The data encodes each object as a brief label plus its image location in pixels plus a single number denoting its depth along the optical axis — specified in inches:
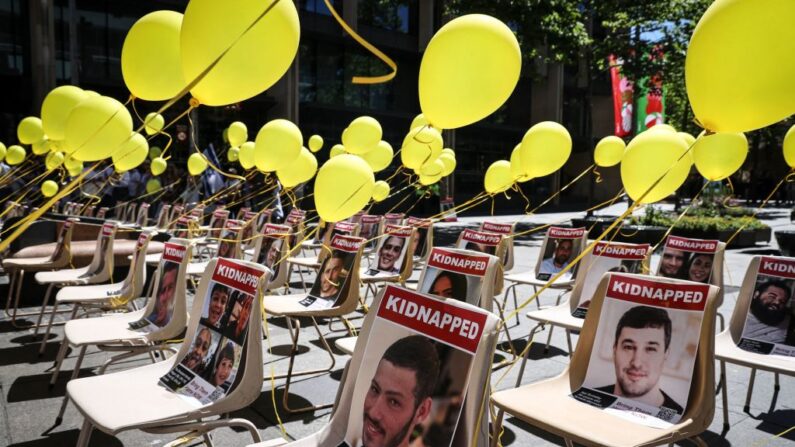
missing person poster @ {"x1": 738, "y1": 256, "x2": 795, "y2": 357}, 120.0
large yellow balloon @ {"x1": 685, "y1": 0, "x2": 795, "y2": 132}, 75.7
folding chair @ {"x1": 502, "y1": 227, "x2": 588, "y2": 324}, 200.7
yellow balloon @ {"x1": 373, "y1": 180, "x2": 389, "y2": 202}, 286.8
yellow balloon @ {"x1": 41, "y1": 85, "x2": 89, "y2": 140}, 204.8
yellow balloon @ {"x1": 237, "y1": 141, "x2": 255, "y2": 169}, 260.1
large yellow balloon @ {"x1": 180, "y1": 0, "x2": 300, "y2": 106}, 93.9
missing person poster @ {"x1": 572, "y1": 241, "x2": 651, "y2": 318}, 152.9
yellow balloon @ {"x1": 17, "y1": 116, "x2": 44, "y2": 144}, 331.0
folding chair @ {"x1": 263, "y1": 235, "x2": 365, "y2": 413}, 153.3
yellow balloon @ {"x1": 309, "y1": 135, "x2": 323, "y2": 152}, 370.9
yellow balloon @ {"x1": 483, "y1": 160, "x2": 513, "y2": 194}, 262.5
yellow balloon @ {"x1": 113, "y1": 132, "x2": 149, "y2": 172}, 221.1
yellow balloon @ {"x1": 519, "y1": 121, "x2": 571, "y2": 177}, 174.7
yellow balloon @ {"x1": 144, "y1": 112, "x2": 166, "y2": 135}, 276.2
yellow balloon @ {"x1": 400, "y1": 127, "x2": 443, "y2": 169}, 216.8
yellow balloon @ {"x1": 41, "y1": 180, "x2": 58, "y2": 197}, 375.9
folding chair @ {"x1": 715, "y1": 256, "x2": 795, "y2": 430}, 117.8
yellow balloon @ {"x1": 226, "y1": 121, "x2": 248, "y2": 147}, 312.0
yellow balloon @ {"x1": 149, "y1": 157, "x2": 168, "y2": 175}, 414.3
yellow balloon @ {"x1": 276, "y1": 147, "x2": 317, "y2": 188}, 221.6
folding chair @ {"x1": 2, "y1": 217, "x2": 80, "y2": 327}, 223.6
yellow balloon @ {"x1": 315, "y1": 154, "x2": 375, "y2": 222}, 145.6
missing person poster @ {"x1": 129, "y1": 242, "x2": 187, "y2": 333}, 134.9
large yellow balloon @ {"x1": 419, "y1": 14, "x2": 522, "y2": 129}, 104.6
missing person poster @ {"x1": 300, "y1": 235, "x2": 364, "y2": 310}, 165.9
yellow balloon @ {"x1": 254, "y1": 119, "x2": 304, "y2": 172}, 187.2
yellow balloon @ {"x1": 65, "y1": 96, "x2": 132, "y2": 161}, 151.2
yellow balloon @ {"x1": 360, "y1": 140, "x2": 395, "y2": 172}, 258.8
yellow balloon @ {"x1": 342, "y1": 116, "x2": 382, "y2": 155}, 229.0
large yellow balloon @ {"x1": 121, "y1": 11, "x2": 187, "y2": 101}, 123.8
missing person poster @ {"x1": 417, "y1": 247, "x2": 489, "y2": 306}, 129.7
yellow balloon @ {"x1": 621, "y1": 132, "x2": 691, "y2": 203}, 137.6
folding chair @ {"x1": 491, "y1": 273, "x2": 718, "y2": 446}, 81.0
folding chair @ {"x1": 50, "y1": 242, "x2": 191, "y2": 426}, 125.1
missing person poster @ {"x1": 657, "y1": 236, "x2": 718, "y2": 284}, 164.6
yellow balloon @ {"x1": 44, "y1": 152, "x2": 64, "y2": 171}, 297.9
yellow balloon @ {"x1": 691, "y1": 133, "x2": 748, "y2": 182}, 163.9
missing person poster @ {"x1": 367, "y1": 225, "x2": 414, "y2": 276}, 218.2
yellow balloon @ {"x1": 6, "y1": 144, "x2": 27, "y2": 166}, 403.5
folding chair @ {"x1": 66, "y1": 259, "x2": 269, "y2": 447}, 85.0
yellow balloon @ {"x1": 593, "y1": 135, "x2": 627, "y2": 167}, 240.1
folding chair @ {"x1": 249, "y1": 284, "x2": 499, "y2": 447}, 65.2
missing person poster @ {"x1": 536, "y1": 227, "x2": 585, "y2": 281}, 204.8
